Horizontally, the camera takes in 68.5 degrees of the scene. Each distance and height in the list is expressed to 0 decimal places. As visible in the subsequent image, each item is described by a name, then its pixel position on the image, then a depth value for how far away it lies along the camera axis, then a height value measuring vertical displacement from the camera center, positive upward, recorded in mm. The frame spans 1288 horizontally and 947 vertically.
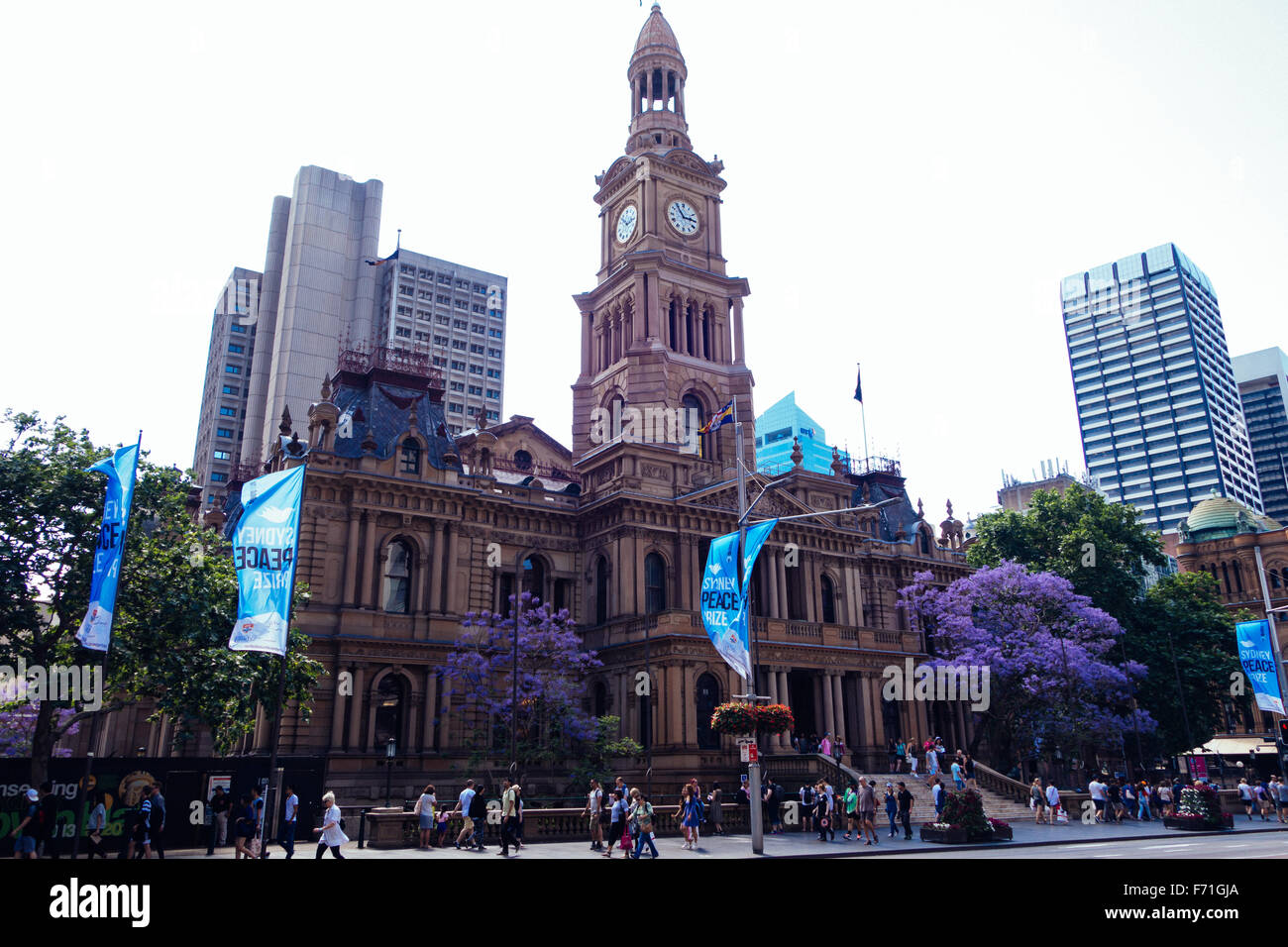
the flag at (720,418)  41031 +14079
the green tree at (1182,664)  53656 +4678
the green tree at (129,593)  28953 +5092
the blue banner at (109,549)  21719 +4795
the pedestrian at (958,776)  38016 -964
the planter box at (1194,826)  34250 -2737
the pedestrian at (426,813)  26609 -1525
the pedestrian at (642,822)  24078 -1677
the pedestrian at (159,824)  23188 -1521
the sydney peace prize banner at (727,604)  24797 +3826
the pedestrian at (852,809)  31828 -1846
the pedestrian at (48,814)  22125 -1194
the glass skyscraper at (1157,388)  158750 +61118
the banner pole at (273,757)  20891 +37
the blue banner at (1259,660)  35688 +3297
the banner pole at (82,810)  21305 -1117
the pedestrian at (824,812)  30969 -1898
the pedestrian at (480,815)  27531 -1663
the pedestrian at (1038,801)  37656 -2003
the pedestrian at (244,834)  21609 -1682
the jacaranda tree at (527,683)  38375 +2924
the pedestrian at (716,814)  32719 -2025
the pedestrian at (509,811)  25672 -1455
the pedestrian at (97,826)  24109 -1681
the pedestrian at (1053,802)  36594 -1966
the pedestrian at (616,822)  25281 -1736
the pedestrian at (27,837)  22247 -1757
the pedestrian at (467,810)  27219 -1519
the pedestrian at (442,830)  28000 -2091
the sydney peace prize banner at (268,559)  21516 +4450
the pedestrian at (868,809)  30578 -1853
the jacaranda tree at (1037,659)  46781 +4461
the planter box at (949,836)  29375 -2566
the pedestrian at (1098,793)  39125 -1761
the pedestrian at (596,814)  27891 -1698
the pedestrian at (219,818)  26609 -1659
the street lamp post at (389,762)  34781 -166
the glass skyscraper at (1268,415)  174125 +59870
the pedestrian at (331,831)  19406 -1452
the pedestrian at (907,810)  32091 -1952
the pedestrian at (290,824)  22314 -1501
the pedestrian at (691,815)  27844 -1767
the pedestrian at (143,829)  22094 -1572
